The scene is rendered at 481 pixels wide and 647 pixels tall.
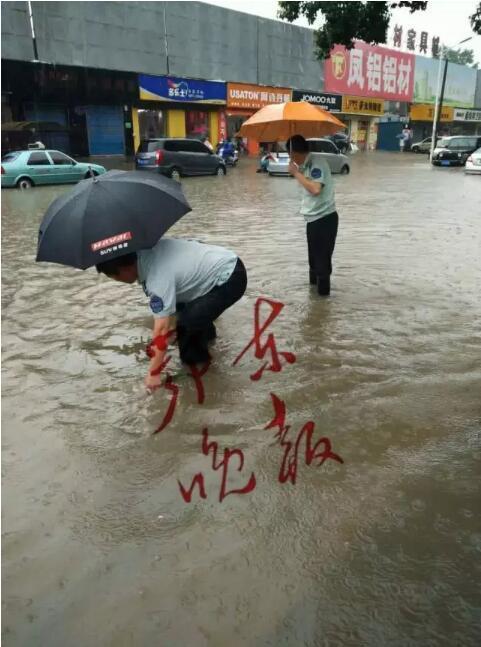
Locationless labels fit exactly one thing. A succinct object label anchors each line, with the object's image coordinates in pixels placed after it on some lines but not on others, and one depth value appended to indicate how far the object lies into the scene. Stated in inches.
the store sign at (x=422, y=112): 1804.9
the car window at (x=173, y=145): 799.7
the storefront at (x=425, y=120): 1811.0
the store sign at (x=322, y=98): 1396.4
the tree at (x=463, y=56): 3946.9
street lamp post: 1253.5
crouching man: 123.6
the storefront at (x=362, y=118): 1557.7
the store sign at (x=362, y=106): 1540.4
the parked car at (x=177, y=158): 781.3
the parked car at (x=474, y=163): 834.2
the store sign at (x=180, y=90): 1069.8
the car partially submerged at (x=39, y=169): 642.8
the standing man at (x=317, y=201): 198.2
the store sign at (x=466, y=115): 1934.1
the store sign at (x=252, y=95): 1233.4
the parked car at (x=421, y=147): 1668.3
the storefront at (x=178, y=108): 1082.7
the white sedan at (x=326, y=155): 828.9
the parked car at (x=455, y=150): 1056.2
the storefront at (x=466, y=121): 1950.1
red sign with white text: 1489.9
